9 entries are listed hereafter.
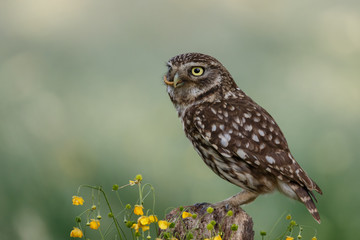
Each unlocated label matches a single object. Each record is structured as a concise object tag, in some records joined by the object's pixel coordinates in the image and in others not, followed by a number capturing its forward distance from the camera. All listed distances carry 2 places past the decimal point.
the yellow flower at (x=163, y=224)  5.59
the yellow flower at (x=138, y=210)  5.53
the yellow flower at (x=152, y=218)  5.58
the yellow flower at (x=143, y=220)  5.52
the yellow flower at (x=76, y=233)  5.61
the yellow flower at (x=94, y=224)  5.63
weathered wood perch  6.50
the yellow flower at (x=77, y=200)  5.68
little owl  6.85
